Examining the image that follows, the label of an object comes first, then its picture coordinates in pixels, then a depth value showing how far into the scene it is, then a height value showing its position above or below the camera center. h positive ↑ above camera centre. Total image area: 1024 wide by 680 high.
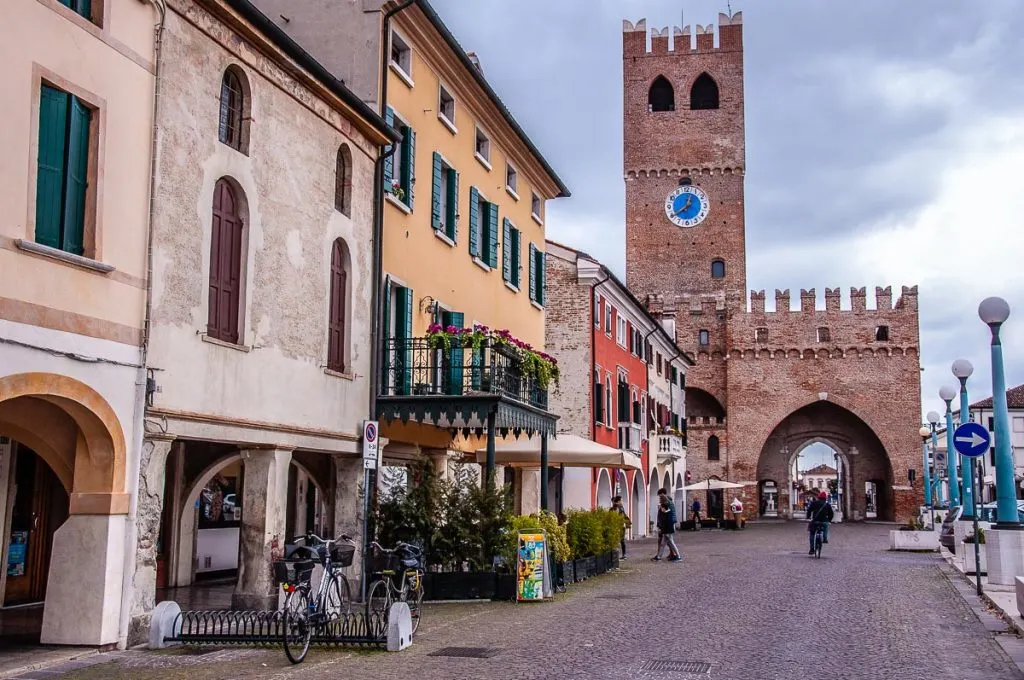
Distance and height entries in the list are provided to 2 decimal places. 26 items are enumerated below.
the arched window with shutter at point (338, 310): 15.34 +2.48
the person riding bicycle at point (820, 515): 27.00 -0.50
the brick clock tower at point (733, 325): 60.25 +9.25
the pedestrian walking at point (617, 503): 25.96 -0.25
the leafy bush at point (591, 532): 19.39 -0.72
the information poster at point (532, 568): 15.51 -1.05
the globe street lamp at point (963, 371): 23.14 +2.55
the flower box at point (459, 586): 15.66 -1.32
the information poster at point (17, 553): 13.87 -0.80
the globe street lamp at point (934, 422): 35.94 +2.35
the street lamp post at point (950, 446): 29.72 +1.43
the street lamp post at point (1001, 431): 17.39 +1.03
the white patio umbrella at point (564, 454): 21.42 +0.74
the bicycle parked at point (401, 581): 12.04 -0.98
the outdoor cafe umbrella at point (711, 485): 49.28 +0.36
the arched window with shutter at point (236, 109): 12.89 +4.40
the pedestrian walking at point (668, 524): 25.41 -0.71
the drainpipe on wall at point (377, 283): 16.48 +3.04
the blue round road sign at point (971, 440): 16.31 +0.81
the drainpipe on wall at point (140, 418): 10.67 +0.69
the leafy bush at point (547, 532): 15.98 -0.65
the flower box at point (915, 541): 29.47 -1.22
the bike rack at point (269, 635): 10.73 -1.39
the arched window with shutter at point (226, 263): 12.41 +2.54
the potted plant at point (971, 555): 21.67 -1.26
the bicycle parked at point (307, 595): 10.29 -1.00
